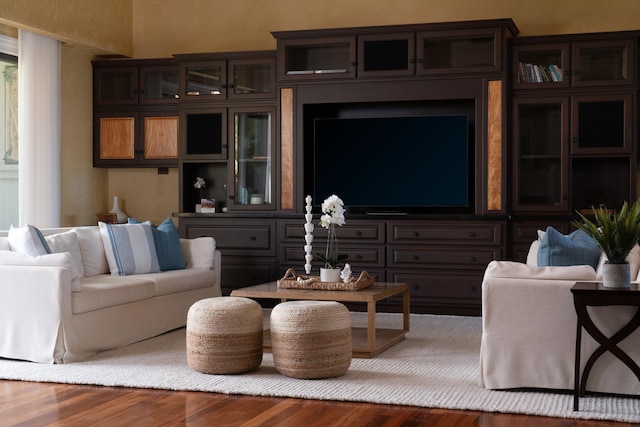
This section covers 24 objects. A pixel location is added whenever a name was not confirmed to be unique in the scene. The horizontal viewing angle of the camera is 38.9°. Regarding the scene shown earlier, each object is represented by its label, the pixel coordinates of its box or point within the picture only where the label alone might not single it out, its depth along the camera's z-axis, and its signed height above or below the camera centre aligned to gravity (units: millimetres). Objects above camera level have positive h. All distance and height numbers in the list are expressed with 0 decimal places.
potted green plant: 4047 -200
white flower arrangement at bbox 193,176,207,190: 8094 +114
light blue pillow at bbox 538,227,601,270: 4730 -291
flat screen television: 7457 +284
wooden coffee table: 5293 -602
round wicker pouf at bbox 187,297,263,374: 4703 -743
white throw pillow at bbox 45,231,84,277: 5742 -322
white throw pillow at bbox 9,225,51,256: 5406 -281
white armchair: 4246 -660
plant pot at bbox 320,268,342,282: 5711 -497
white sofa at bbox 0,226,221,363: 5168 -686
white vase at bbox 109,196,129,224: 8391 -155
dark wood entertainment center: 7070 +517
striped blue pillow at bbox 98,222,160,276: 6266 -376
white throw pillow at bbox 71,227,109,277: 6203 -385
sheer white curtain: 7441 +553
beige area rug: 4098 -939
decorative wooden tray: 5543 -542
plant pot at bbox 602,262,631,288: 4039 -348
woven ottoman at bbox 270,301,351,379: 4590 -740
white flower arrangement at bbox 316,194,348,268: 5801 -140
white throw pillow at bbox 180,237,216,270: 6945 -433
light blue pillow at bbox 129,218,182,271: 6590 -375
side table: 3930 -563
